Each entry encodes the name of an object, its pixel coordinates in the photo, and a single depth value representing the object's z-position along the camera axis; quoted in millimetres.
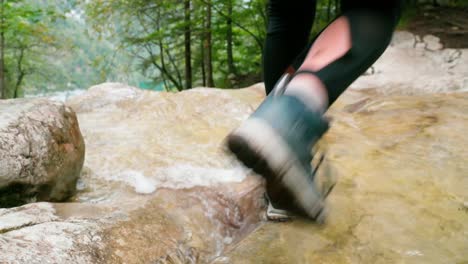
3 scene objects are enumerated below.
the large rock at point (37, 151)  1469
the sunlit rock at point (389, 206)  1159
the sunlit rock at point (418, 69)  3787
